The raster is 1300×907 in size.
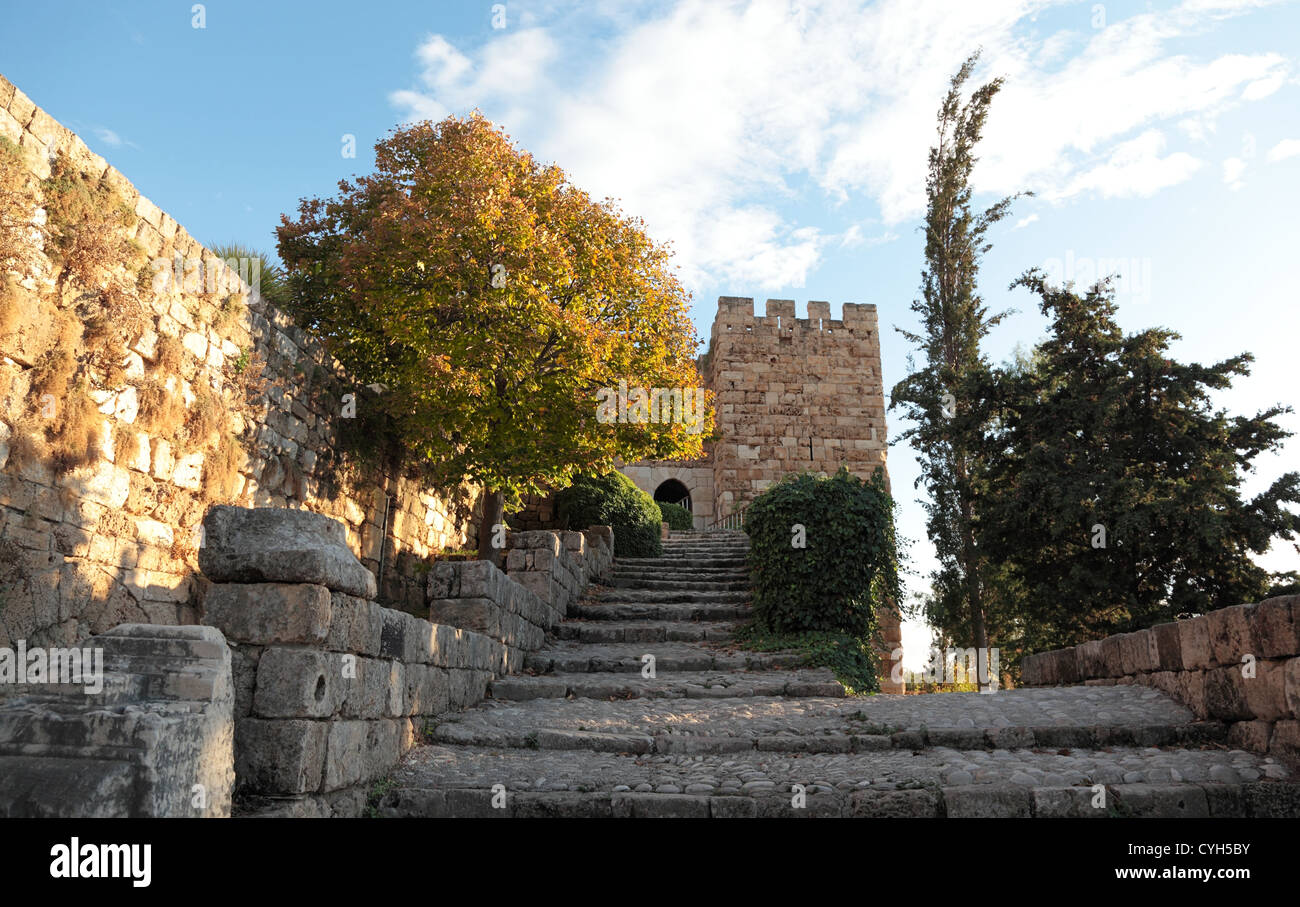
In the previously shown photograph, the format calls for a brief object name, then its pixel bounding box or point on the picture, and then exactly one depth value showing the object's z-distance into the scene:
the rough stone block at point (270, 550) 3.96
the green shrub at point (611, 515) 14.52
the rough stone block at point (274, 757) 3.68
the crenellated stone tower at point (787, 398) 20.00
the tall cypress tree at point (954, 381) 14.35
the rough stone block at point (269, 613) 3.89
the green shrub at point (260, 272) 8.82
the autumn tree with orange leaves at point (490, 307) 9.54
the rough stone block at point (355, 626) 4.14
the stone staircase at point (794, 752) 4.36
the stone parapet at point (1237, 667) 4.87
